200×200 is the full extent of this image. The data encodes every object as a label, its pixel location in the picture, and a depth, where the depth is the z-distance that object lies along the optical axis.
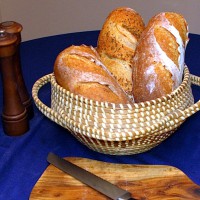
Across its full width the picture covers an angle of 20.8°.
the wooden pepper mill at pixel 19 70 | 1.17
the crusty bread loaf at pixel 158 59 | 1.07
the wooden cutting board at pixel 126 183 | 0.98
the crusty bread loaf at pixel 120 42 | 1.15
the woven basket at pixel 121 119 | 0.99
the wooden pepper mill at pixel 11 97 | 1.12
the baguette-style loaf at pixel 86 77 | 1.04
